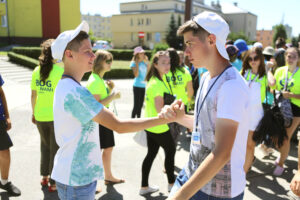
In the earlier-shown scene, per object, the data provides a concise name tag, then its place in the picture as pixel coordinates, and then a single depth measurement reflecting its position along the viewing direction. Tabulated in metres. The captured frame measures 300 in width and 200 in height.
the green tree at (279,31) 60.22
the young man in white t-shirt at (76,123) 1.90
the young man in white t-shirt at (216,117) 1.45
